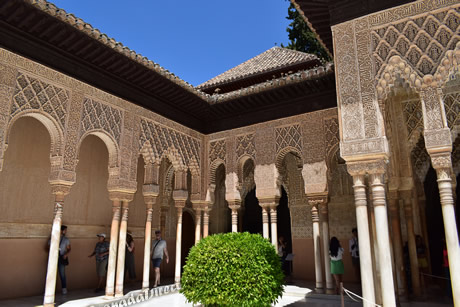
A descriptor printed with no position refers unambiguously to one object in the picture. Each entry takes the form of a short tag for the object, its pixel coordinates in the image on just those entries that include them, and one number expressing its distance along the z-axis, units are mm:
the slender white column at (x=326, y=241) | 7715
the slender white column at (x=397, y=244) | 6781
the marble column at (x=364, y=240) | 4980
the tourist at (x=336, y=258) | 7367
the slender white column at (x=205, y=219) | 10016
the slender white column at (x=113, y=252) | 7102
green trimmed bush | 4688
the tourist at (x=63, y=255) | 7398
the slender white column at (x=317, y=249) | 7898
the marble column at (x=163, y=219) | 11047
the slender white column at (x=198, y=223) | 10039
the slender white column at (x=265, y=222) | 8906
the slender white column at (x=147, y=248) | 7972
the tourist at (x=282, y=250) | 9742
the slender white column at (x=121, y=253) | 7352
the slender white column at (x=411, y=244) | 7191
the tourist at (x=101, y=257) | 8148
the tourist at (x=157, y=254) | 8812
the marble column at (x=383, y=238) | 4844
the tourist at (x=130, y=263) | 9227
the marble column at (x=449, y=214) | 4579
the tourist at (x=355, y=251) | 8847
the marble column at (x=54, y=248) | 5965
